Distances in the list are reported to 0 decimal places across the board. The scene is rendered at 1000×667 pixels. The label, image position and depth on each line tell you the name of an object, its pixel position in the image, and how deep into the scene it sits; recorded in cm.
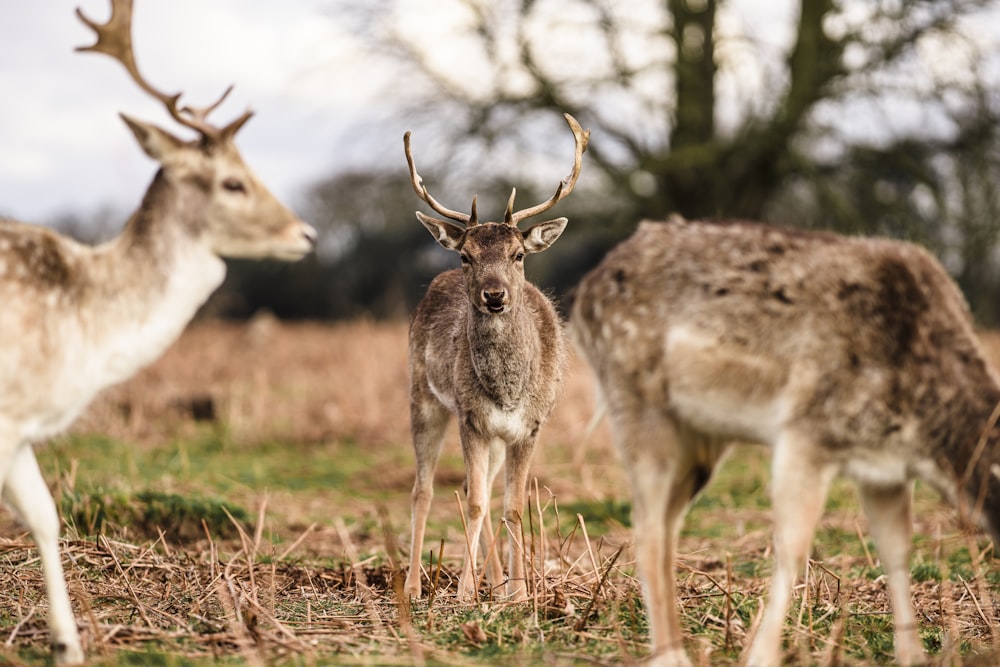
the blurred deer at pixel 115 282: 819
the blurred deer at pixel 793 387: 824
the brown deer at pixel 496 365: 1183
